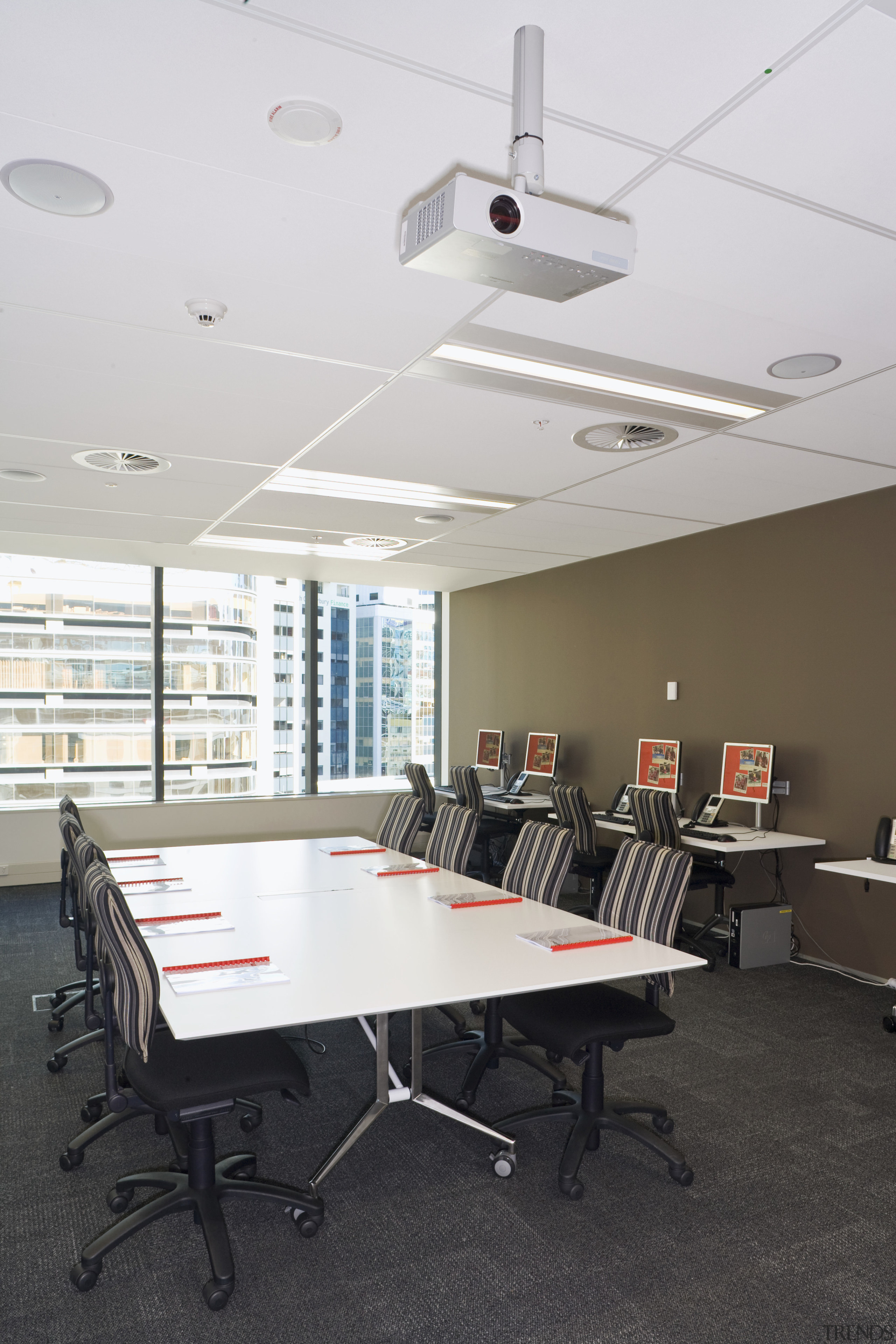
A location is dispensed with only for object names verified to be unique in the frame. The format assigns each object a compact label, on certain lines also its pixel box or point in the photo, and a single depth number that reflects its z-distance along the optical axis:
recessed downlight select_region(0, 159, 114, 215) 2.05
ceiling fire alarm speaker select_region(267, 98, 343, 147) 1.84
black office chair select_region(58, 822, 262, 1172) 2.76
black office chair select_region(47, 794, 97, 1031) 4.03
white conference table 2.46
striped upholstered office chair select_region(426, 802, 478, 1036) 4.71
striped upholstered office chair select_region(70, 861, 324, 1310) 2.41
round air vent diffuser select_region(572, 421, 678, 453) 3.92
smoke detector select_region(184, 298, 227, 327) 2.70
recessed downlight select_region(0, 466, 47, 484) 4.71
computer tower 5.23
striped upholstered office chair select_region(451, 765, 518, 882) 7.41
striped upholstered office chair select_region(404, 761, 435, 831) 7.97
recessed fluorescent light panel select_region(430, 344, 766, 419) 3.13
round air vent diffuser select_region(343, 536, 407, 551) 6.69
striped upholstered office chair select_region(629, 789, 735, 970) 5.43
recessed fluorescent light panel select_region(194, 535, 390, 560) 6.73
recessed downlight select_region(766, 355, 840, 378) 3.05
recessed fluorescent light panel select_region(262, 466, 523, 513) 4.83
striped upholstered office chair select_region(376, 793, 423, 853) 5.35
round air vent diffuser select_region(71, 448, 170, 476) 4.38
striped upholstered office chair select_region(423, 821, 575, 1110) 3.60
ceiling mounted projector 1.66
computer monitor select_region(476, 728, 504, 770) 8.55
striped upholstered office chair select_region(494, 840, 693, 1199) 2.90
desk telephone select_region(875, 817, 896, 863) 4.59
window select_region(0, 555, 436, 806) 8.07
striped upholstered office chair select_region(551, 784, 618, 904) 6.35
